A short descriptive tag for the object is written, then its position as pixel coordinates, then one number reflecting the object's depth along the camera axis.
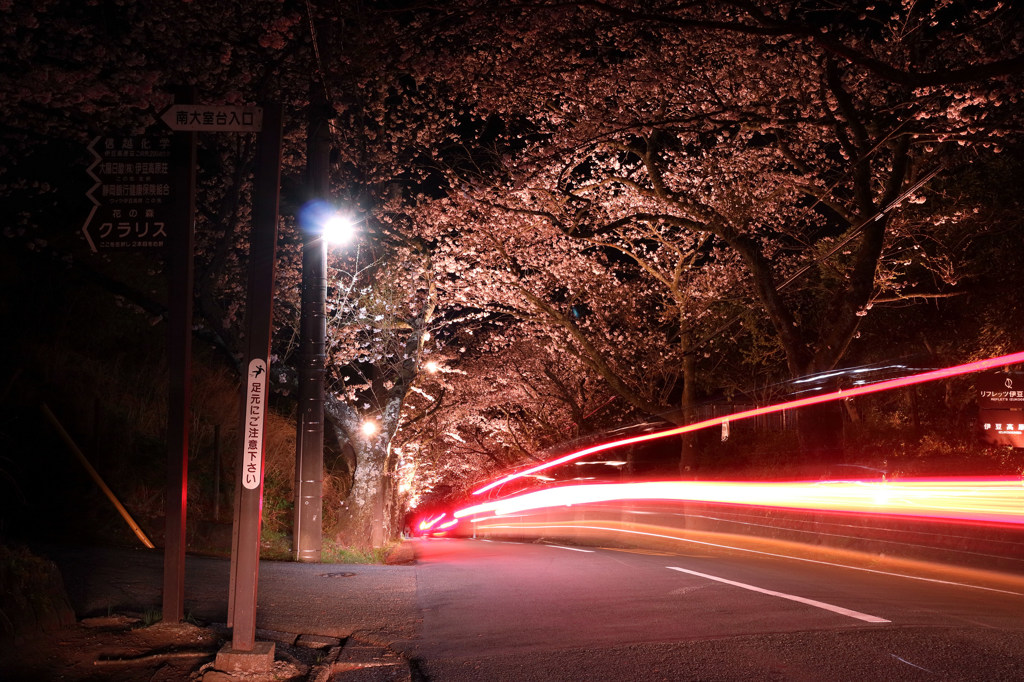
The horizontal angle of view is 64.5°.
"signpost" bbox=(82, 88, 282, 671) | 5.98
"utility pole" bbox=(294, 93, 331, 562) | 12.16
